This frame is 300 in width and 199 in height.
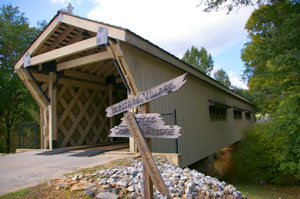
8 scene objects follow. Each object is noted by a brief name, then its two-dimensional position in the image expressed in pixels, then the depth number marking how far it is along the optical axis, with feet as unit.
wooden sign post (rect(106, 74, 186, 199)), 7.71
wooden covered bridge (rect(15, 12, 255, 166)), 18.86
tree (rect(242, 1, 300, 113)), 25.66
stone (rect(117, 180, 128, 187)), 11.06
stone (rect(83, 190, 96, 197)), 9.99
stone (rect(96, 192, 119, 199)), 9.96
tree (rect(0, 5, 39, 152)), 48.44
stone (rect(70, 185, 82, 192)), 10.36
